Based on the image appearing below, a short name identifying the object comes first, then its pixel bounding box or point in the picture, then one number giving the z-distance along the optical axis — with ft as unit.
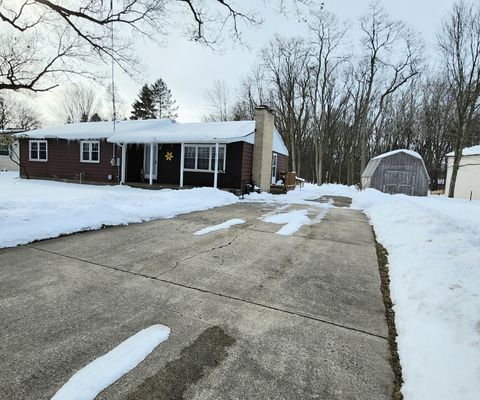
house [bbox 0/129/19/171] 86.48
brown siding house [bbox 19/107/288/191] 46.68
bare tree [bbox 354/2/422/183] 86.28
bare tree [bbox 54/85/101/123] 131.34
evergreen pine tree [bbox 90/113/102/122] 129.98
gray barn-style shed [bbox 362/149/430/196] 69.56
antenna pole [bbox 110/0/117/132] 33.39
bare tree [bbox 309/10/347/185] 91.56
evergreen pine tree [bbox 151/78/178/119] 140.26
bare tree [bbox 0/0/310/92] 32.58
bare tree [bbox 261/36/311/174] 96.24
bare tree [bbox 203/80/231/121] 117.29
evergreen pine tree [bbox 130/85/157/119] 136.15
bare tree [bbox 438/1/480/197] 60.85
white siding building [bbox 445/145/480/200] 69.72
